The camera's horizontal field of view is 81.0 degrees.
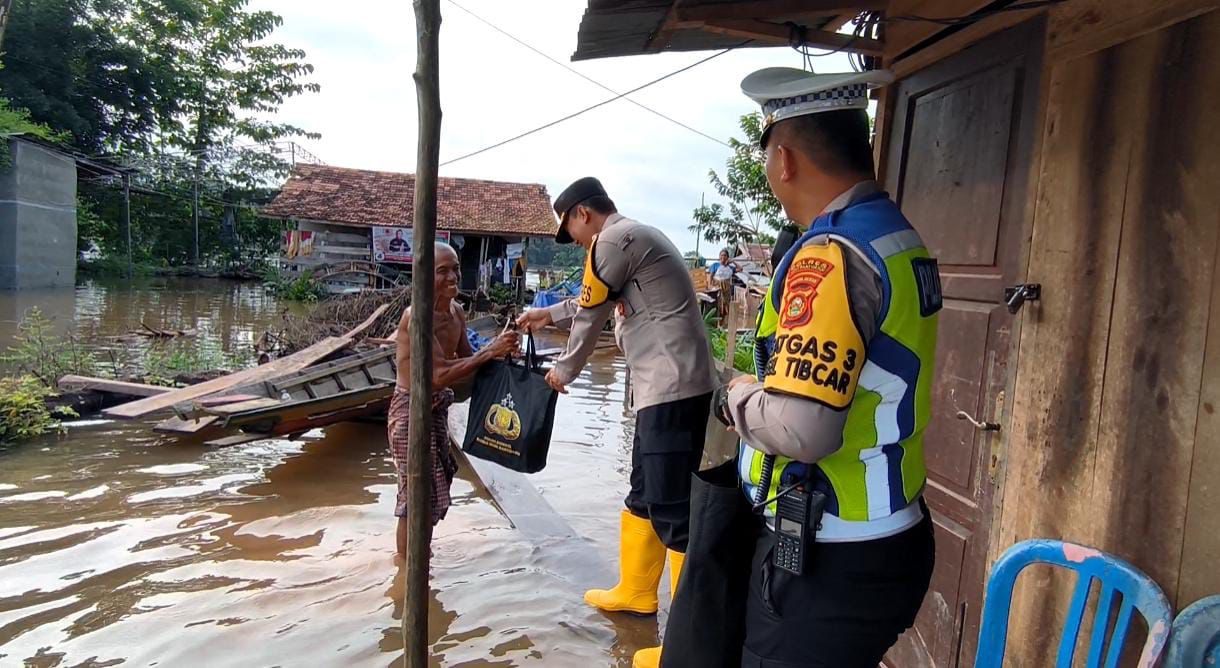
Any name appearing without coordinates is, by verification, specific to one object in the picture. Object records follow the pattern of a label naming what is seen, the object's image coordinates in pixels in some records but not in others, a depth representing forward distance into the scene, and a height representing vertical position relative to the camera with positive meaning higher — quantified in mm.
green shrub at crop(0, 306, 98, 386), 8031 -1354
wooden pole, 1841 -156
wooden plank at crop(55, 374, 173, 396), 7207 -1422
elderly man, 3953 -685
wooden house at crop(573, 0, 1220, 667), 1725 +143
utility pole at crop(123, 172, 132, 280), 27056 +1809
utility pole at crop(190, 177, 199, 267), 32097 +2101
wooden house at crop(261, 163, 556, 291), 23484 +1375
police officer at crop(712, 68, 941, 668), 1377 -232
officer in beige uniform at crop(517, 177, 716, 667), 3072 -327
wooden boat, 5637 -1234
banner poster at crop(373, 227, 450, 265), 23391 +773
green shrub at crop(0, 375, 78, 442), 6363 -1555
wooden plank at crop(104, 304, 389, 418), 5965 -1185
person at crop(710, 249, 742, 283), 14359 +422
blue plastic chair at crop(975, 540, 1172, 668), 1662 -706
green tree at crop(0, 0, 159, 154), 26625 +6832
